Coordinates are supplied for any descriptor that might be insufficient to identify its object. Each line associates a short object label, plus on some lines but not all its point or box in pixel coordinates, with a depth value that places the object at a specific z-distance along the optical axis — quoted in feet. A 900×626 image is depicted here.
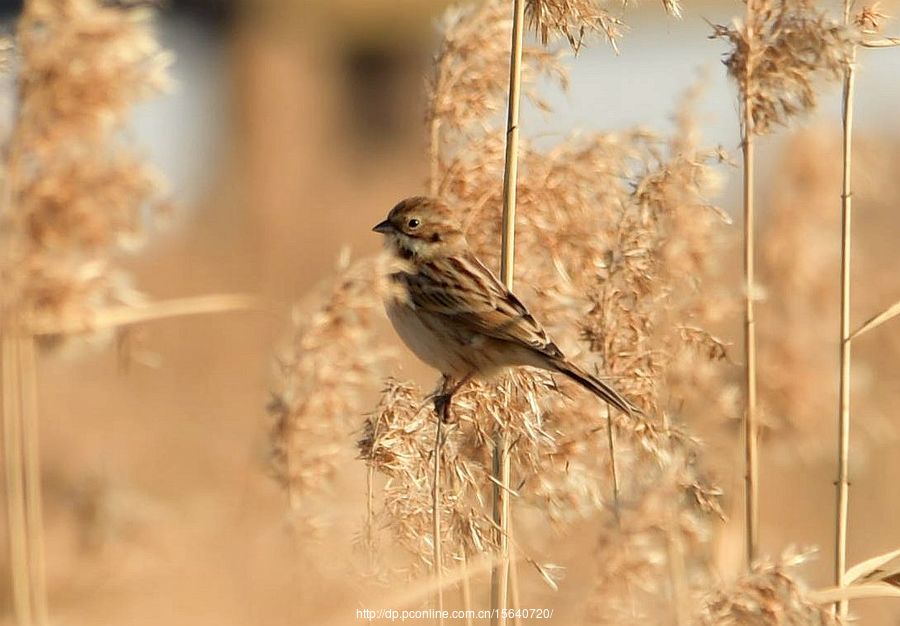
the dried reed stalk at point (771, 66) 20.86
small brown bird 22.53
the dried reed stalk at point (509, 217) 18.51
